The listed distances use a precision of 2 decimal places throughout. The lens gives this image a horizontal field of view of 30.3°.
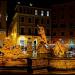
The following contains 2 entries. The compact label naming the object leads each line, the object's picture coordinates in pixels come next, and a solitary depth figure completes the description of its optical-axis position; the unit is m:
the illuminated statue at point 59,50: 12.44
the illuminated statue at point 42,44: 12.73
